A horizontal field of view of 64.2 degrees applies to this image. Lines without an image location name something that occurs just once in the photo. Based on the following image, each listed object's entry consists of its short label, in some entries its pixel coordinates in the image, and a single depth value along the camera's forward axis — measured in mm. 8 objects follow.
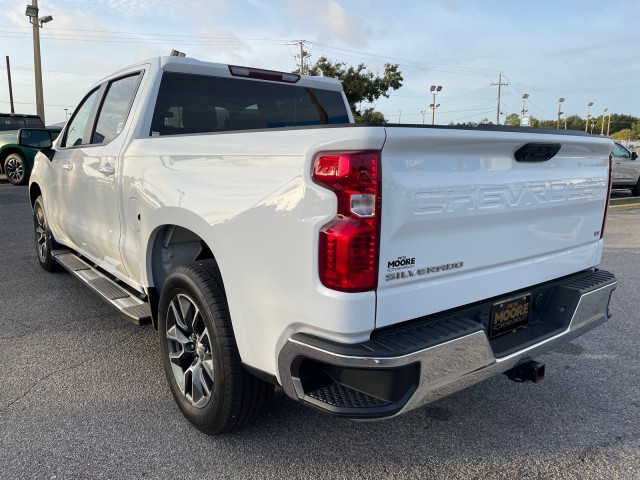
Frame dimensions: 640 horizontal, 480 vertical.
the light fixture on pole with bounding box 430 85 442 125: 54000
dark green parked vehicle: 14328
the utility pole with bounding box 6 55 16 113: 45781
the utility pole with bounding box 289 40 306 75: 46094
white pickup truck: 1904
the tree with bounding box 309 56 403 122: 35562
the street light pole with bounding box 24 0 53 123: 19342
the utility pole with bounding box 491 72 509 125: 68712
